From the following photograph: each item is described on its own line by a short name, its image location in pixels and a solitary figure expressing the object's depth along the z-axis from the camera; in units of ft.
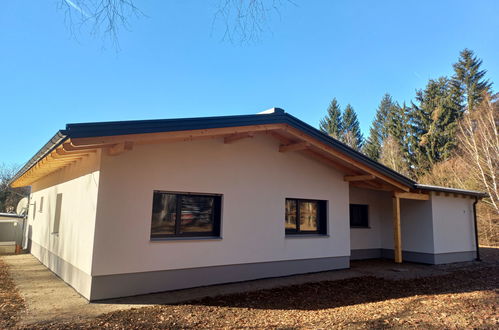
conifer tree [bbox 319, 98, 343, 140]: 139.64
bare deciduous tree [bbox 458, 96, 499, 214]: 58.54
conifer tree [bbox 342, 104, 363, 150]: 137.69
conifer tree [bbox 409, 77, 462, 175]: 87.35
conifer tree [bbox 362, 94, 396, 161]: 120.57
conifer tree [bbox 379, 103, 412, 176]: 96.63
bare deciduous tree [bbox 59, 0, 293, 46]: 8.51
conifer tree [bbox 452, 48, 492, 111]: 90.32
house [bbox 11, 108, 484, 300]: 18.83
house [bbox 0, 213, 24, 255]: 41.81
